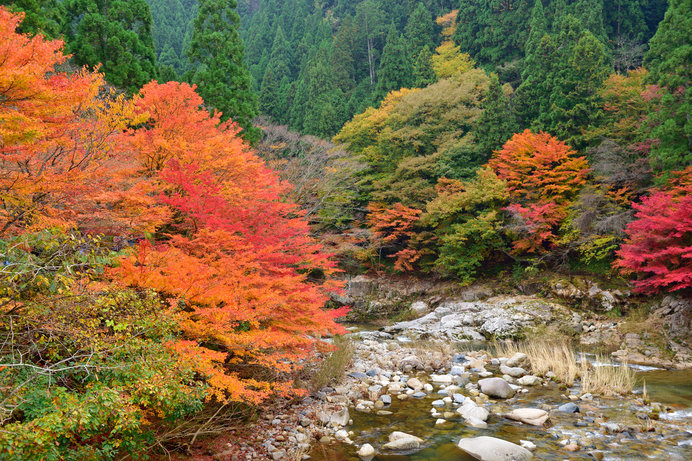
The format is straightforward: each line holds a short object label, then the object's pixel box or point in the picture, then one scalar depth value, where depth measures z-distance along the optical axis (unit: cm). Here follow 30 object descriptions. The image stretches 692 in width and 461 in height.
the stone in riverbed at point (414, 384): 919
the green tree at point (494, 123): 2141
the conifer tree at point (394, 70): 3055
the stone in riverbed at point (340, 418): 710
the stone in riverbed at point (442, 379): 957
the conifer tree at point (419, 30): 3512
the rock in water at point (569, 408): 738
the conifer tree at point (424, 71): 2897
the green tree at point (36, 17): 1315
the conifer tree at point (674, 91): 1364
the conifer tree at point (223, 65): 1958
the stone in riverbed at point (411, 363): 1079
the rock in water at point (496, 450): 570
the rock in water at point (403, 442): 631
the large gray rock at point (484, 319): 1468
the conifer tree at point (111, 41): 1661
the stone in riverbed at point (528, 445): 609
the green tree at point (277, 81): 3322
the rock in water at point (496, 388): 841
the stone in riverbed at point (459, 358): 1143
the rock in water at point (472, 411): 730
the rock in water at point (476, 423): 696
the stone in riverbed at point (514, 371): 978
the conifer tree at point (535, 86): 2117
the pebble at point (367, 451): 604
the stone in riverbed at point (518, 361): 1053
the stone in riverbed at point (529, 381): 906
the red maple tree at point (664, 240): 1153
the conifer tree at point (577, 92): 1864
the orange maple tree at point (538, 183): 1697
